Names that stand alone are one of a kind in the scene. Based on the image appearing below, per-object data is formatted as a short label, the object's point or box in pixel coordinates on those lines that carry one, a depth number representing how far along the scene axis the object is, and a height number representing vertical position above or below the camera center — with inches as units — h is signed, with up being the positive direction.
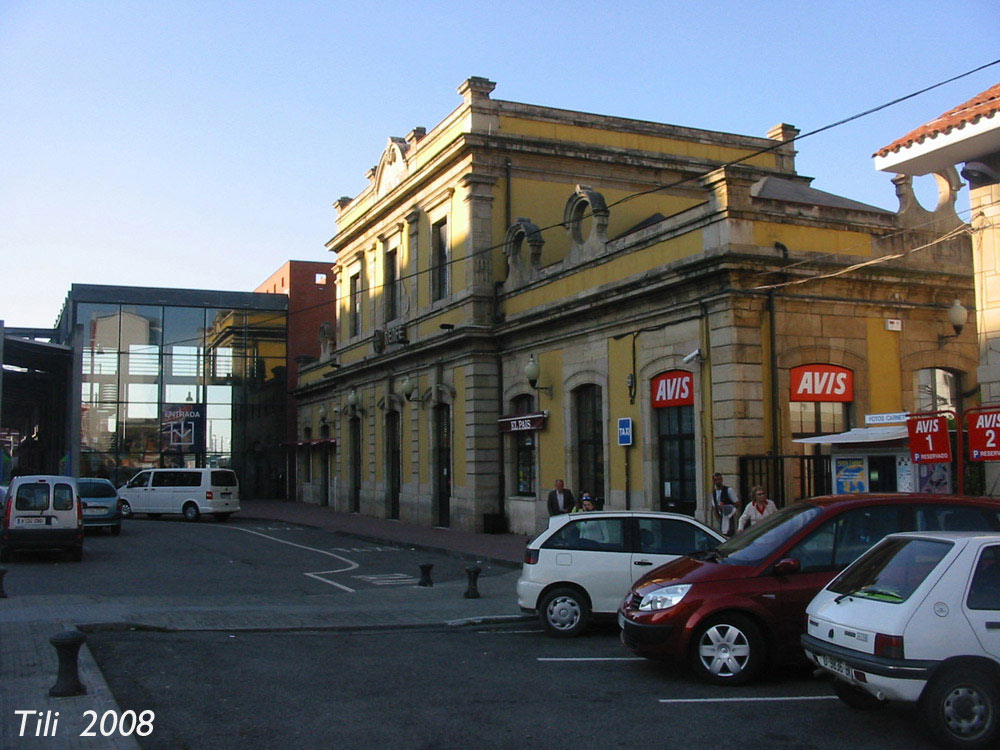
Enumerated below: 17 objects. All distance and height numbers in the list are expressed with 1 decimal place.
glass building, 1798.7 +165.6
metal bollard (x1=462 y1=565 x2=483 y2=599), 571.8 -70.1
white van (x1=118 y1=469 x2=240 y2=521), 1328.7 -36.3
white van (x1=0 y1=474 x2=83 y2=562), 736.3 -35.5
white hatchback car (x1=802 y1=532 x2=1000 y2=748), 251.8 -47.7
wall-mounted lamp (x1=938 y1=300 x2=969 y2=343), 748.6 +110.5
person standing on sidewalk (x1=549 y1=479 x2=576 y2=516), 741.3 -29.3
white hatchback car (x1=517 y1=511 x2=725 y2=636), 453.7 -46.2
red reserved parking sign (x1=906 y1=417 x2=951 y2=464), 481.7 +8.9
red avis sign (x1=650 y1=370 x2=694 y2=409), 746.8 +56.7
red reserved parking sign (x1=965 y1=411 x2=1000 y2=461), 452.3 +10.2
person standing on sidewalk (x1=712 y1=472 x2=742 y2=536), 648.4 -30.2
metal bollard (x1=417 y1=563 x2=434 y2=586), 632.4 -72.0
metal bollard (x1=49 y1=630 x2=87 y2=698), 299.7 -61.3
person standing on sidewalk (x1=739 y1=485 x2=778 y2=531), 583.2 -29.8
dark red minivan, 336.2 -44.0
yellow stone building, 706.2 +127.0
